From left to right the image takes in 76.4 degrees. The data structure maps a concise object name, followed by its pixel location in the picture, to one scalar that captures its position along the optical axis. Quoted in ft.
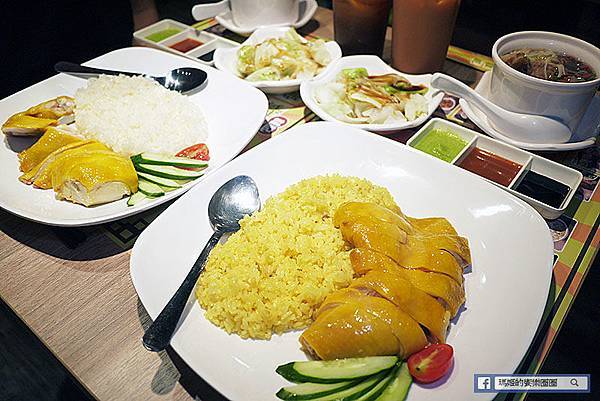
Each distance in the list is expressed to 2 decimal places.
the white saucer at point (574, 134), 1.17
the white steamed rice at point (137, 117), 1.18
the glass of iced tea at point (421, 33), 1.37
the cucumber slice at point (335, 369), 0.69
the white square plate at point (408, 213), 0.71
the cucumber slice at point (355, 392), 0.67
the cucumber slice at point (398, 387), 0.67
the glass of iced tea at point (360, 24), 1.53
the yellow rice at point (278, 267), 0.78
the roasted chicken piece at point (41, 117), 1.22
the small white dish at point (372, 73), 1.23
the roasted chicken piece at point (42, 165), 1.10
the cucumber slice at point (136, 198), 1.01
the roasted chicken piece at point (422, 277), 0.77
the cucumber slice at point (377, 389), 0.66
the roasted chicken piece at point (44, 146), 1.14
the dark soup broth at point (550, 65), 1.15
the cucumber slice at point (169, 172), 1.08
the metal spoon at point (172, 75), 1.42
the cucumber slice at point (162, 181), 1.06
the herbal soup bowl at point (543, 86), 1.11
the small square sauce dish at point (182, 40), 1.70
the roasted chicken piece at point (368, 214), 0.87
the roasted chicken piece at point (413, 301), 0.74
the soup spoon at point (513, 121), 1.17
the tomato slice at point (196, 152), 1.17
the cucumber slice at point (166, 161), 1.11
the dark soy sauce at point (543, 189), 1.03
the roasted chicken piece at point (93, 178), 1.00
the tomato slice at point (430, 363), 0.69
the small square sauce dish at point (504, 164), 1.03
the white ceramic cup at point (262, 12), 1.75
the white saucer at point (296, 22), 1.81
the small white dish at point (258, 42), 1.43
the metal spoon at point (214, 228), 0.73
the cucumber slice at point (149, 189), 1.03
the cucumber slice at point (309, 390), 0.67
